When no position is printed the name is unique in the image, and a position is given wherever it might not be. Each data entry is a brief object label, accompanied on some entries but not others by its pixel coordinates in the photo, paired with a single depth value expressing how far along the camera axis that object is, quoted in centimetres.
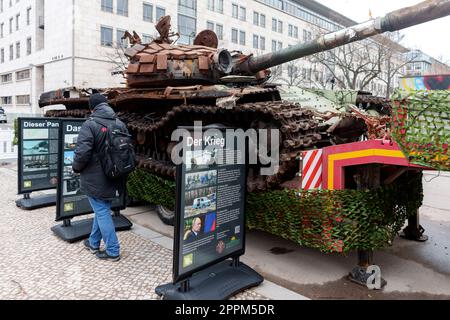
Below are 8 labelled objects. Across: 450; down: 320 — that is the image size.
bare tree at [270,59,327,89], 3750
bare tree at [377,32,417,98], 2488
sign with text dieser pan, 783
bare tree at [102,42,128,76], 3212
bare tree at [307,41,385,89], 2552
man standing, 482
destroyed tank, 495
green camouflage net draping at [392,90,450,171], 323
